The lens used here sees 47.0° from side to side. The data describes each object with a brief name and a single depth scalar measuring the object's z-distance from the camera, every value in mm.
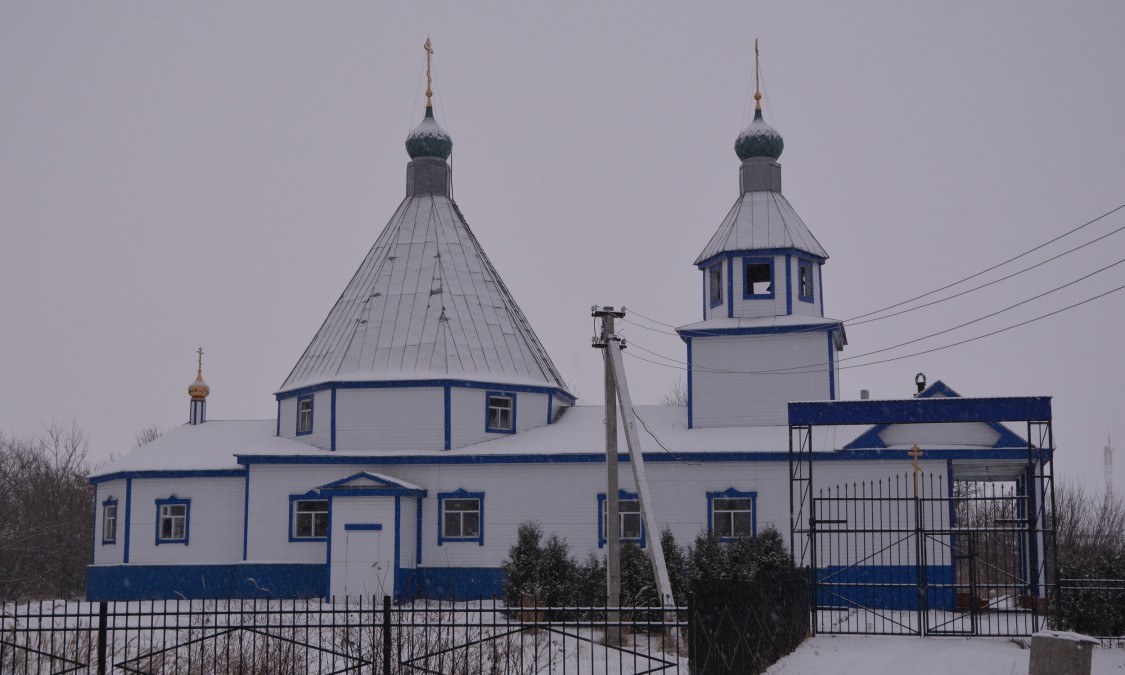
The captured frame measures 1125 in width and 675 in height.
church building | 26688
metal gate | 22641
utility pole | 19125
